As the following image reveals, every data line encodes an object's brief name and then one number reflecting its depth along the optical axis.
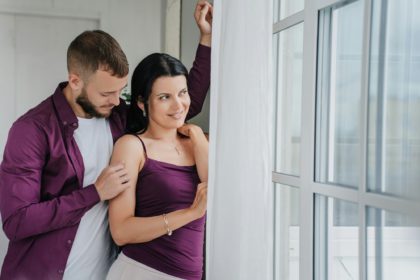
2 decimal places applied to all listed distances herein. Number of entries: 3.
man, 1.25
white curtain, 1.04
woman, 1.32
